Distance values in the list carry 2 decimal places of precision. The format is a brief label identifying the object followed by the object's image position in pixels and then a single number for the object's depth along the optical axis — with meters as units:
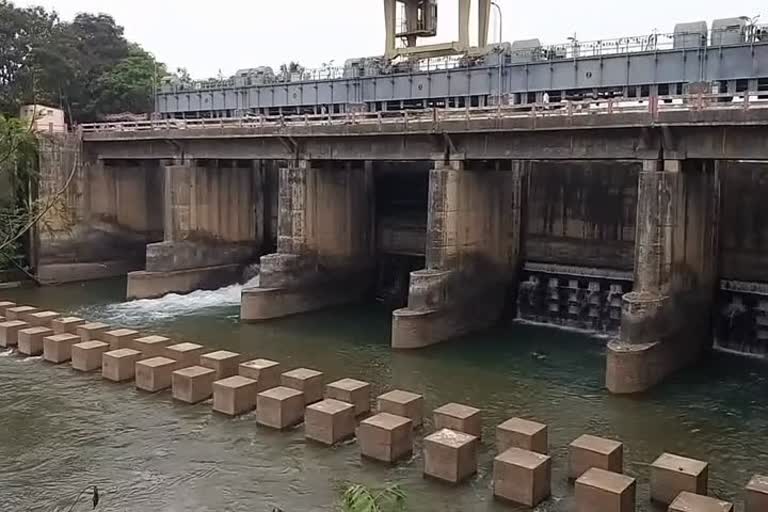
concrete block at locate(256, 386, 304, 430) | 18.41
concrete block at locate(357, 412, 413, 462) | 16.44
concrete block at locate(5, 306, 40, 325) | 28.97
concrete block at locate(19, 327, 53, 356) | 25.56
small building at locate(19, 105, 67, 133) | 43.54
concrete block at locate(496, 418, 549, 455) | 16.17
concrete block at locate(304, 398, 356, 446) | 17.42
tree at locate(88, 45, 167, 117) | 70.25
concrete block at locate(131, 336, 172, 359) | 23.89
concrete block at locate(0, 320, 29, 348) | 26.78
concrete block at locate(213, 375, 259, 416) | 19.44
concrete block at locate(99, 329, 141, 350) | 24.52
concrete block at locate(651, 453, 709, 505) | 14.20
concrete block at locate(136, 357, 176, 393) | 21.38
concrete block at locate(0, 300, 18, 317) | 30.19
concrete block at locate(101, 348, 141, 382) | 22.30
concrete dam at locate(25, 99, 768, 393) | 24.14
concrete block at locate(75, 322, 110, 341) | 25.56
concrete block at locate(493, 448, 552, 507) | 14.46
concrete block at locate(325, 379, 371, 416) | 19.34
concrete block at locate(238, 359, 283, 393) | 20.84
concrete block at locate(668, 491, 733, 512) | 12.75
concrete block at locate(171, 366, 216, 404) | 20.48
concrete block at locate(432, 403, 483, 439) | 17.28
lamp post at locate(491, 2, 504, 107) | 48.69
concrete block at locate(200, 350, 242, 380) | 21.86
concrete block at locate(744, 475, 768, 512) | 13.15
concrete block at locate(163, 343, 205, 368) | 22.88
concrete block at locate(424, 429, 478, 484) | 15.44
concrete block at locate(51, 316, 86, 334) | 26.59
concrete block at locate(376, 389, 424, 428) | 18.34
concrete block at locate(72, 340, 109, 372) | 23.42
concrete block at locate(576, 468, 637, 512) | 13.36
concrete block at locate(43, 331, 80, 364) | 24.44
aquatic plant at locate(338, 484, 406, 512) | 6.35
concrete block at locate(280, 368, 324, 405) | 20.09
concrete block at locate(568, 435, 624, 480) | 15.07
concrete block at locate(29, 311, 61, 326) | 27.67
